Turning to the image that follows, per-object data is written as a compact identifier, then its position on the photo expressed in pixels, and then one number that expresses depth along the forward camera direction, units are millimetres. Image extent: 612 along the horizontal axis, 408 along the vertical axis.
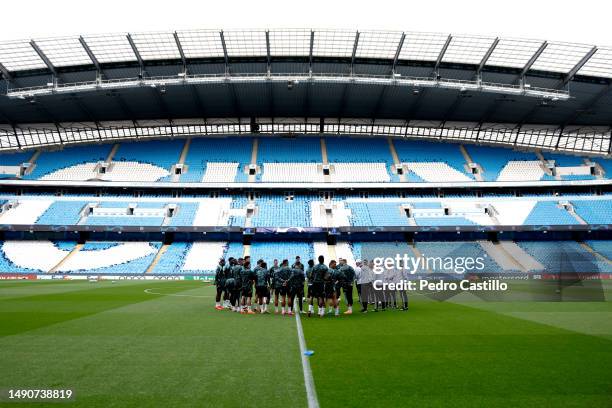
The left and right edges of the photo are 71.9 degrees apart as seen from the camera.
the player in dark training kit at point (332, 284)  14648
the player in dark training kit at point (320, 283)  14523
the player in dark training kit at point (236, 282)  15680
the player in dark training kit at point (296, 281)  14719
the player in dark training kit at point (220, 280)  16466
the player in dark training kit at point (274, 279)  15078
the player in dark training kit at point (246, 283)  15383
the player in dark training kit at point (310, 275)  14828
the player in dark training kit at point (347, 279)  15070
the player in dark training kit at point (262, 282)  15109
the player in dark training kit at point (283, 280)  14867
